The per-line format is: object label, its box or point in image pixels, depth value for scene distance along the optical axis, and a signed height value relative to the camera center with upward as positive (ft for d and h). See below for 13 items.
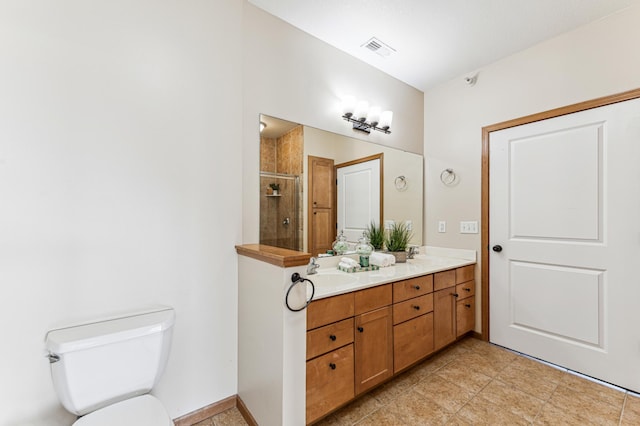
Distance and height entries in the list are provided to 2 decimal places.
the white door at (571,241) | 6.23 -0.74
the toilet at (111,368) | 3.55 -2.19
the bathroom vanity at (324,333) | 4.29 -2.33
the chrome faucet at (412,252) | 9.20 -1.35
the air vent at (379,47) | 7.26 +4.59
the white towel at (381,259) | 7.75 -1.35
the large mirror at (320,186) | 6.31 +0.76
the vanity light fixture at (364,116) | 7.72 +2.93
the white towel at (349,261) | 7.14 -1.31
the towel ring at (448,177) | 9.34 +1.26
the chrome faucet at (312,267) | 6.69 -1.36
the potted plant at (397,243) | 8.53 -0.97
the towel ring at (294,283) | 4.17 -1.10
